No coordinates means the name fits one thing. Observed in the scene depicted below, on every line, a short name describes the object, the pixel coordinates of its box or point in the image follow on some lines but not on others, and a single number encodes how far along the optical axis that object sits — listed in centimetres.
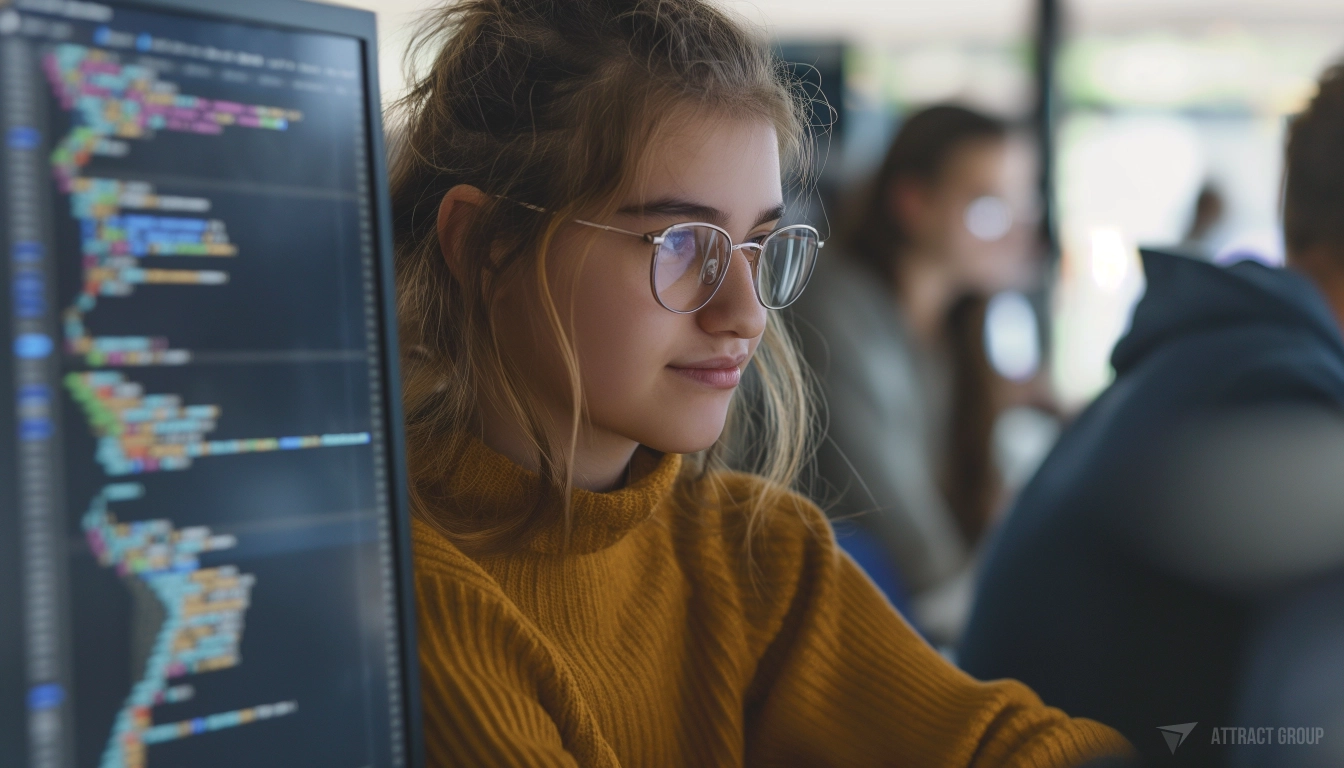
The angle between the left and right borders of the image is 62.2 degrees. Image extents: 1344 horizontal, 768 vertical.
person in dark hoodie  113
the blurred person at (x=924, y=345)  262
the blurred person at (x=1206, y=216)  420
